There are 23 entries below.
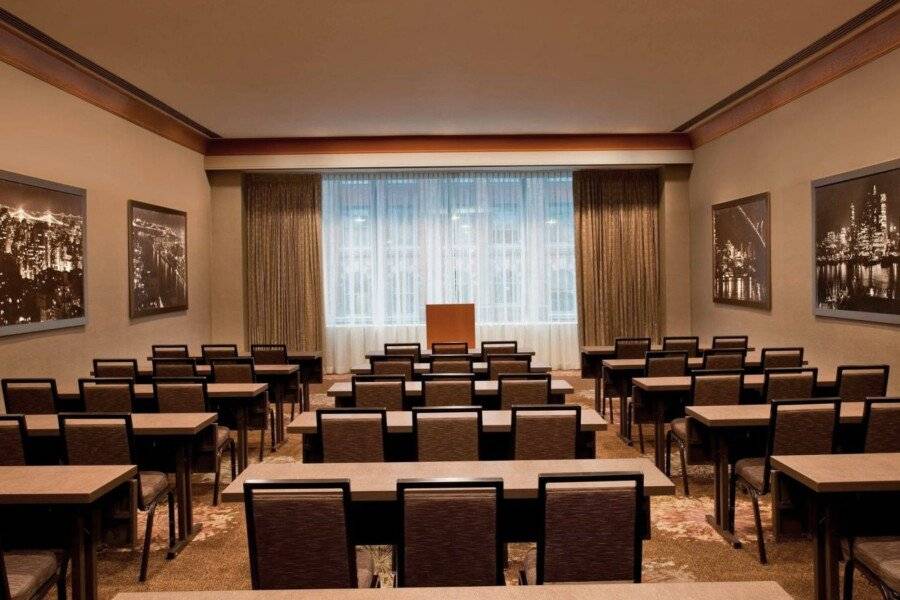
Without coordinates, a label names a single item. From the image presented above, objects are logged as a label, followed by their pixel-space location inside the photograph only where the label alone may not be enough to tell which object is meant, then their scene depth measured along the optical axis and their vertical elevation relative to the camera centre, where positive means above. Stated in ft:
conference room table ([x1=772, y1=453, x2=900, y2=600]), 8.44 -2.21
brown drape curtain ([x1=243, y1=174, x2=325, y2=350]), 34.81 +2.27
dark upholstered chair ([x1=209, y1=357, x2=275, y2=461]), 18.88 -1.66
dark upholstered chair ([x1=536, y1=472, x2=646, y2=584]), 7.33 -2.28
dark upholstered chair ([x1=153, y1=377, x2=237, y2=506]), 15.29 -1.87
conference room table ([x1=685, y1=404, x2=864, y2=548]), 12.39 -2.36
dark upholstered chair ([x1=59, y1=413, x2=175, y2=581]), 11.53 -2.10
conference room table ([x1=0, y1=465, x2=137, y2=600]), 8.51 -2.22
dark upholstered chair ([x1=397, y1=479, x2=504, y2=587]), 7.35 -2.37
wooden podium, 31.40 -0.81
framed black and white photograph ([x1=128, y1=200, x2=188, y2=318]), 25.61 +1.91
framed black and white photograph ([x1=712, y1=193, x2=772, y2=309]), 25.93 +1.80
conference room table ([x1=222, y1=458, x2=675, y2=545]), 8.52 -2.21
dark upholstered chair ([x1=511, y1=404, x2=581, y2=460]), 11.31 -2.06
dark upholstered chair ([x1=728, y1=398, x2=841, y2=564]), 11.67 -2.14
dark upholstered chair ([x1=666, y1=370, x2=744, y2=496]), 15.21 -1.90
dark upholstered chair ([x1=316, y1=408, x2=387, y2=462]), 11.34 -2.05
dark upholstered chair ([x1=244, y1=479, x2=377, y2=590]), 7.45 -2.39
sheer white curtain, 35.94 +2.34
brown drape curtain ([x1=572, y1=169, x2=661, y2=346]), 35.32 +2.29
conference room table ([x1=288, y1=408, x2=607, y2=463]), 12.00 -2.29
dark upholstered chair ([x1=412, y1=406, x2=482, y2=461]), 11.35 -2.05
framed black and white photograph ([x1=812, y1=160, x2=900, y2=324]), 18.44 +1.46
